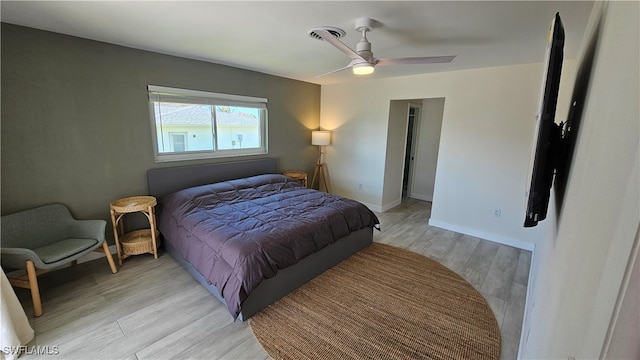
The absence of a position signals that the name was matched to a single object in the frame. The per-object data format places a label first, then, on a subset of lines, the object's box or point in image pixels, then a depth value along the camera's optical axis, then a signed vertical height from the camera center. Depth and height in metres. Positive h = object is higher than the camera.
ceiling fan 2.11 +0.65
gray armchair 2.13 -1.07
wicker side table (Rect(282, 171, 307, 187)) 4.89 -0.79
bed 2.20 -0.96
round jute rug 1.93 -1.51
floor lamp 5.22 -0.27
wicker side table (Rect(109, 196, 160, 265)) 2.89 -1.21
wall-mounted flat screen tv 1.03 +0.01
